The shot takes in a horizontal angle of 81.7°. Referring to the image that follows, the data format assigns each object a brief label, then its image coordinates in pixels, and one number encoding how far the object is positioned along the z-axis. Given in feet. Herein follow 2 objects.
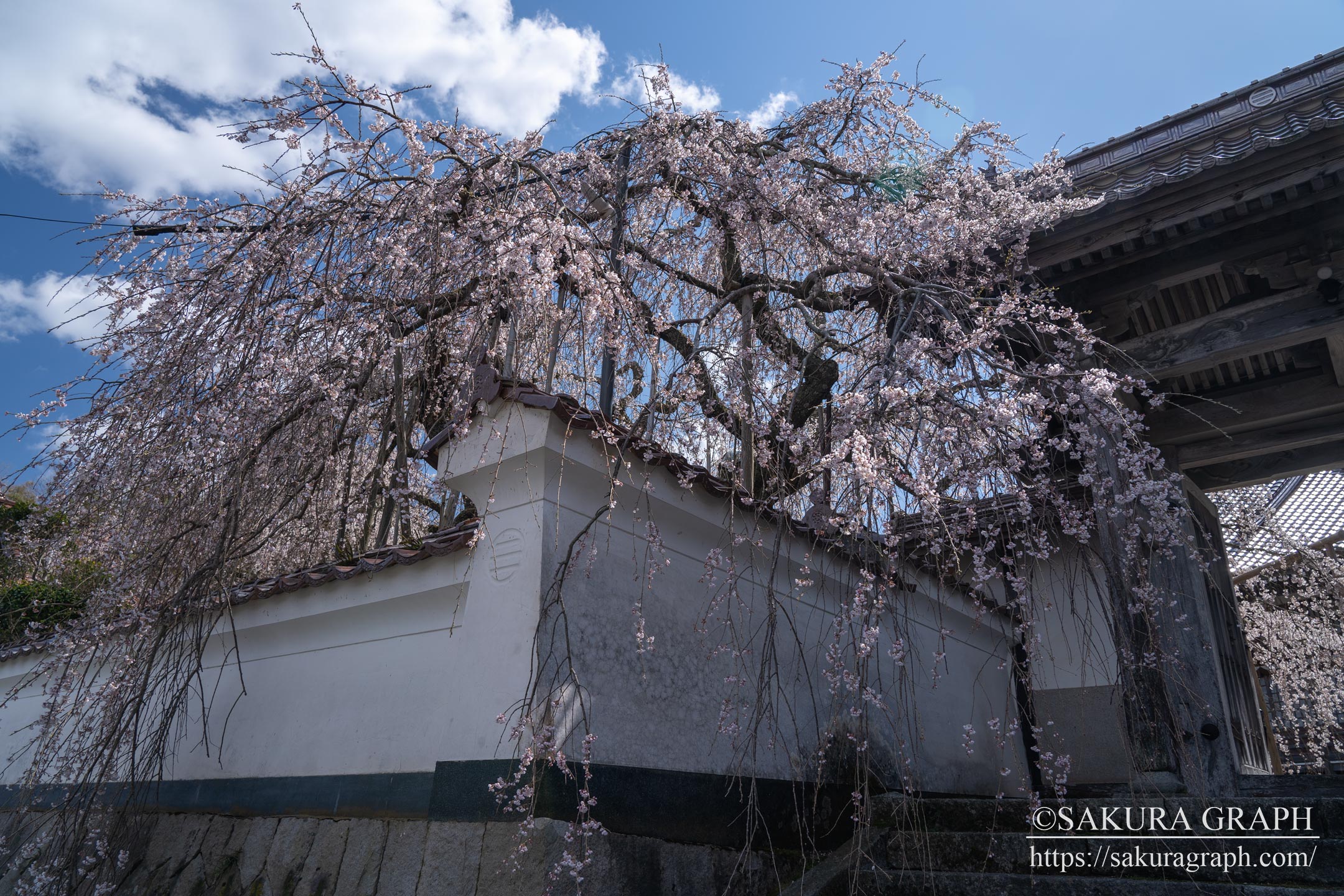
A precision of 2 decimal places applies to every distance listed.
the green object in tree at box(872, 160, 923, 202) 18.80
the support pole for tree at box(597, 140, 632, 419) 14.60
